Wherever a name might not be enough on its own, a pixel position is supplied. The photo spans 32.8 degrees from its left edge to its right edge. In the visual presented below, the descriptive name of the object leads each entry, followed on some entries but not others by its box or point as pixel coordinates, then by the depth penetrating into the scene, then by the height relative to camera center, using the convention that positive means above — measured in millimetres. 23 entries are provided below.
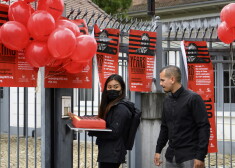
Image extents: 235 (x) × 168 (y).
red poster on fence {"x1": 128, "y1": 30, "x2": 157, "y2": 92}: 5504 +329
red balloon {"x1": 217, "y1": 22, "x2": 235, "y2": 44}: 5352 +671
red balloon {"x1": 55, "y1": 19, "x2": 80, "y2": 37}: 4062 +588
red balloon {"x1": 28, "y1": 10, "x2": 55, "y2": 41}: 3754 +550
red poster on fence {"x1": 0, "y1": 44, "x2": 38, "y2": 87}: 4176 +132
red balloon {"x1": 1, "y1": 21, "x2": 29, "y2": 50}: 3717 +449
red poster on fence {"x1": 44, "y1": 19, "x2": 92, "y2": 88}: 4477 +65
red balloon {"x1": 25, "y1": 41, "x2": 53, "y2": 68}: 3842 +276
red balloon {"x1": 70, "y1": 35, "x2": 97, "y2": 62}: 4031 +347
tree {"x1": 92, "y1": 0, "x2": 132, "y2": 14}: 17922 +3492
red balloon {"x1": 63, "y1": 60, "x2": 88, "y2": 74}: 4246 +176
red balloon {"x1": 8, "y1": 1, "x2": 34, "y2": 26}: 3861 +690
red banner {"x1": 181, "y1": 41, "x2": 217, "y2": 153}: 5945 +143
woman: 4121 -430
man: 4195 -447
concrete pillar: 5883 -659
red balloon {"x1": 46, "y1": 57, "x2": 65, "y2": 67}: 4152 +211
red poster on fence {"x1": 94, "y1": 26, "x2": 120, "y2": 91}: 5031 +392
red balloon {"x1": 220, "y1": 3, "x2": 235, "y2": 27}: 5176 +891
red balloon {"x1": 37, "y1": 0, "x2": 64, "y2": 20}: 3988 +769
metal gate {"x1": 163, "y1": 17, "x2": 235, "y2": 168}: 6098 +328
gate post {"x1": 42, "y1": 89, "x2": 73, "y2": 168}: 4633 -600
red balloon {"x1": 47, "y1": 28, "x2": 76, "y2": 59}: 3754 +380
